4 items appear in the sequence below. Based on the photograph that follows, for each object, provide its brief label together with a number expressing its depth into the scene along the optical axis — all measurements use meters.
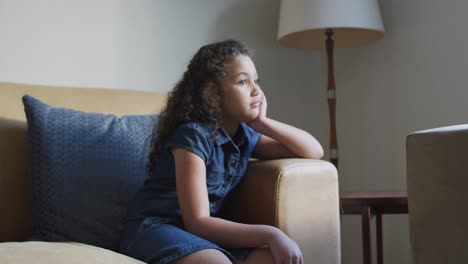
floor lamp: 2.11
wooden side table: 1.76
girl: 1.27
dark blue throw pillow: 1.51
